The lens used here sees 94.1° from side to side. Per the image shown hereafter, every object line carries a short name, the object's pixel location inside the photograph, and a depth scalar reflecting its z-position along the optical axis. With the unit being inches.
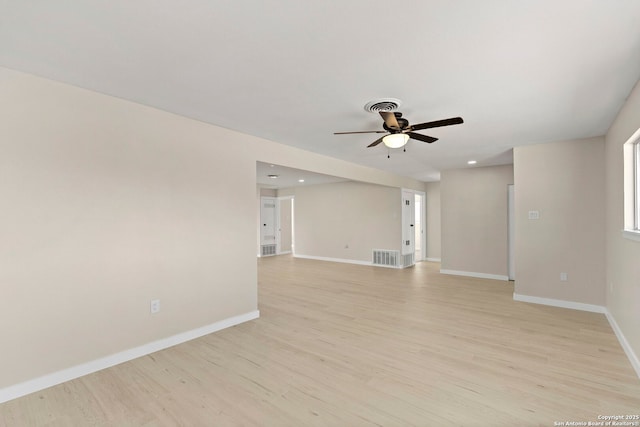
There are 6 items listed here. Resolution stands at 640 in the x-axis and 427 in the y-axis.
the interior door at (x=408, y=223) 305.4
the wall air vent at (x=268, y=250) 379.5
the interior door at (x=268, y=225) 377.4
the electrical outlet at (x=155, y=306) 116.4
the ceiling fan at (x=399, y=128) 103.0
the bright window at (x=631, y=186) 112.3
